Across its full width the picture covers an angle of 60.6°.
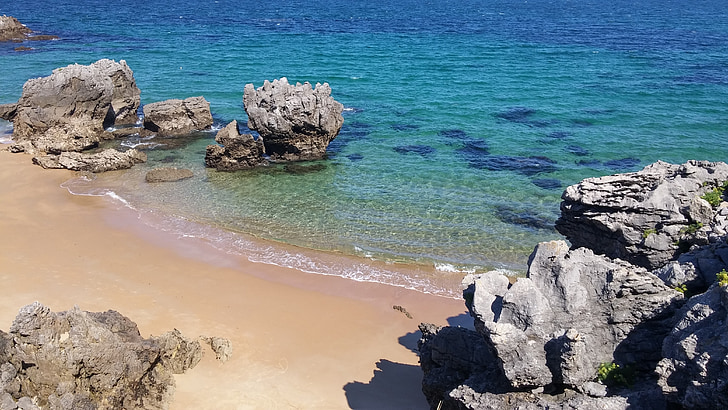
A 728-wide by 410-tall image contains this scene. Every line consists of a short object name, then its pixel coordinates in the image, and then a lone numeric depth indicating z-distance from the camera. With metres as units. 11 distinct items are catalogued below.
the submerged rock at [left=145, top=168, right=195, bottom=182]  32.84
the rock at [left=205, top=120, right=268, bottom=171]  34.62
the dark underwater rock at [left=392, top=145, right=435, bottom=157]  37.82
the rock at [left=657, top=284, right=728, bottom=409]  8.95
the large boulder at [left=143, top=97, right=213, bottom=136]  40.62
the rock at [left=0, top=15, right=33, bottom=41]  79.12
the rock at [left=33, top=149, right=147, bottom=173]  33.78
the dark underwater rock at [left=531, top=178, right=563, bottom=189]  32.06
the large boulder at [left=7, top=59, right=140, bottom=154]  36.59
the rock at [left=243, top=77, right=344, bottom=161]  34.88
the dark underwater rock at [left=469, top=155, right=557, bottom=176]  34.66
